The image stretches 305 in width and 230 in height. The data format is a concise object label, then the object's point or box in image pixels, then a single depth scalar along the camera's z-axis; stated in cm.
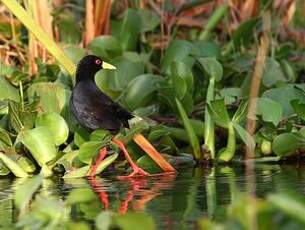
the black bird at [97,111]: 1179
